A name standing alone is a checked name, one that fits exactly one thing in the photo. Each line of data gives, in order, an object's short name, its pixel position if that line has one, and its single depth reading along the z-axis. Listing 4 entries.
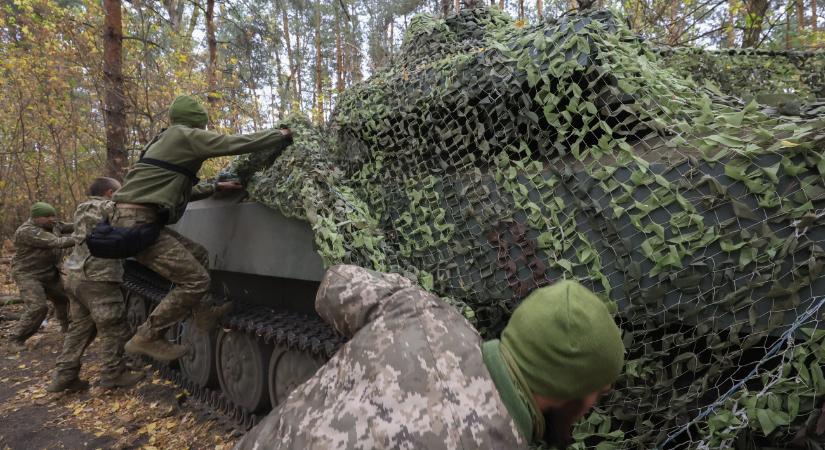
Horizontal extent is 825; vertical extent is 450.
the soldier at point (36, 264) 6.37
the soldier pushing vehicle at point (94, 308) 4.76
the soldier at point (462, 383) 1.06
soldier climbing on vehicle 3.69
